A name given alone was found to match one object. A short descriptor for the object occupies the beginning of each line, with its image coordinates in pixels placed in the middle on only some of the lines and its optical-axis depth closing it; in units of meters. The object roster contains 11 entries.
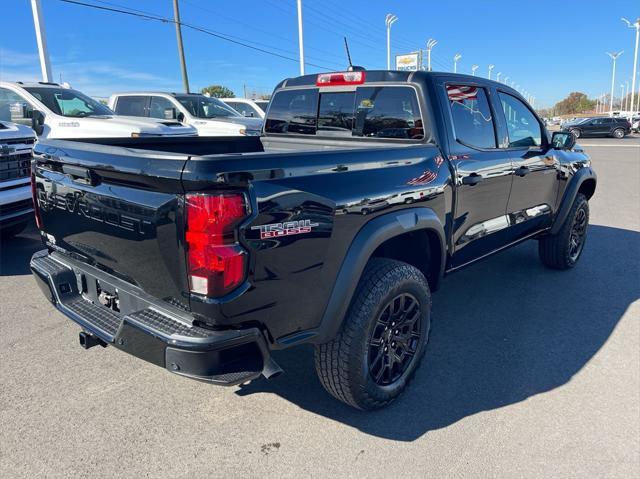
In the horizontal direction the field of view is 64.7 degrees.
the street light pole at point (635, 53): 54.56
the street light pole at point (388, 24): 40.52
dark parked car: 33.69
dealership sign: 56.87
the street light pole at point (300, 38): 27.64
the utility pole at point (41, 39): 13.65
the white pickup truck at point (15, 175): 5.25
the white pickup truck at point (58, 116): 8.34
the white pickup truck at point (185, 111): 11.77
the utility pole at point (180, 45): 22.44
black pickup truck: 2.06
